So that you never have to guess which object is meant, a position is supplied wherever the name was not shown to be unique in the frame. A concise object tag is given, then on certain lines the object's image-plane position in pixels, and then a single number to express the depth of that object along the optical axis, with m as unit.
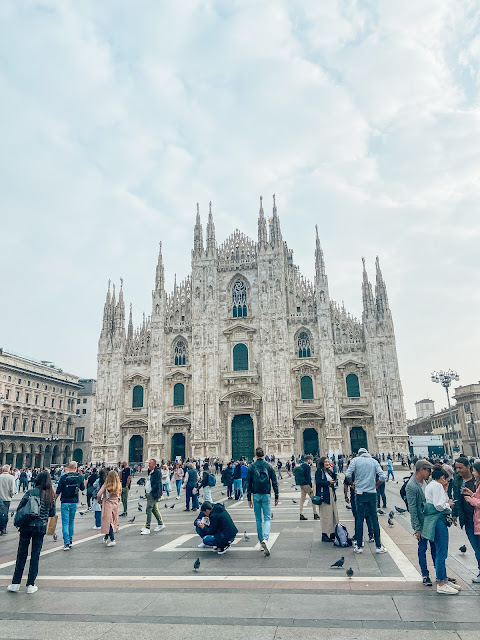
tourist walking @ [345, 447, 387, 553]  7.99
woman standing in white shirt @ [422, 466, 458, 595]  5.74
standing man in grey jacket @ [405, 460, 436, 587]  6.15
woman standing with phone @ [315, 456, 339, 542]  8.99
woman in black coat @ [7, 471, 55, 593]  6.31
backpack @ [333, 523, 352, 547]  8.50
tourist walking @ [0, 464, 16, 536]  10.77
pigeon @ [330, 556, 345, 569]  6.75
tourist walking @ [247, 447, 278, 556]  8.27
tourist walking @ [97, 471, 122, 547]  9.48
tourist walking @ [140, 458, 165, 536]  10.82
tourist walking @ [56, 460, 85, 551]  9.18
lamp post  32.81
